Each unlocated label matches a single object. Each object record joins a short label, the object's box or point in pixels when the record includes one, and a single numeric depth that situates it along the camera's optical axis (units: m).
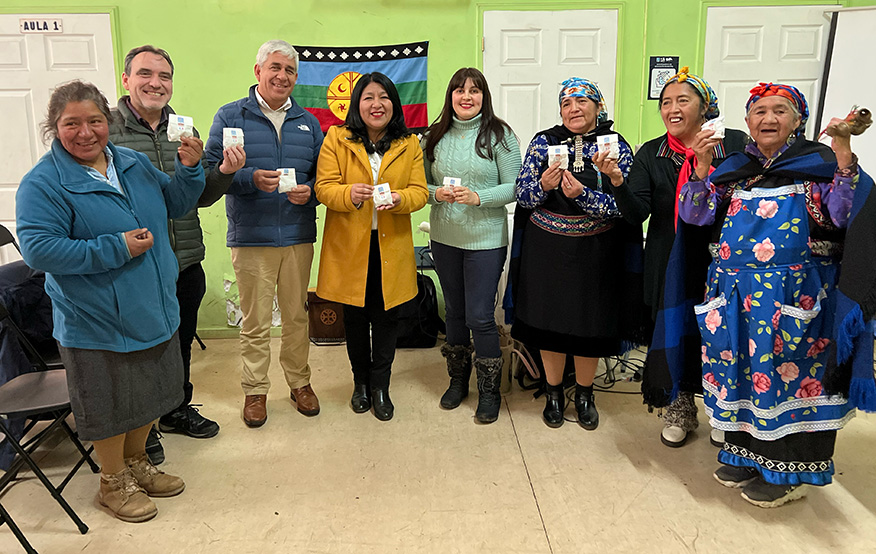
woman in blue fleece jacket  1.94
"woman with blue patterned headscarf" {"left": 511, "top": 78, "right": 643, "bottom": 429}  2.64
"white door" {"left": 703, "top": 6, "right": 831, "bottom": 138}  4.26
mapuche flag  4.31
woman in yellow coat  2.78
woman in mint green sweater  2.85
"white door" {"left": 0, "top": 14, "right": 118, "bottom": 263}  4.15
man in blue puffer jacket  2.76
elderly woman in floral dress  2.09
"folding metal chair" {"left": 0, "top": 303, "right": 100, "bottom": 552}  2.14
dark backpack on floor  4.21
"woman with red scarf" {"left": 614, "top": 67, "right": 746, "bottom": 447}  2.46
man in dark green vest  2.51
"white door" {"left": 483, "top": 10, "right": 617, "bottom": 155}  4.26
